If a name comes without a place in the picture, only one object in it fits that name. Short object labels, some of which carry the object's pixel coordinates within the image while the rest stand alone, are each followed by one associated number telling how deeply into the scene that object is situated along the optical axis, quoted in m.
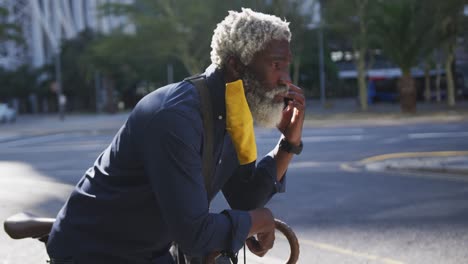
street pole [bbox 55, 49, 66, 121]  35.41
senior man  1.69
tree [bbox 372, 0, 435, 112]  26.95
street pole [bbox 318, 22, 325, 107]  34.53
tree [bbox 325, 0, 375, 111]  31.11
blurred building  66.44
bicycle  2.11
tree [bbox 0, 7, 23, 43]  33.78
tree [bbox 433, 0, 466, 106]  27.70
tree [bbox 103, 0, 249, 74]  31.23
